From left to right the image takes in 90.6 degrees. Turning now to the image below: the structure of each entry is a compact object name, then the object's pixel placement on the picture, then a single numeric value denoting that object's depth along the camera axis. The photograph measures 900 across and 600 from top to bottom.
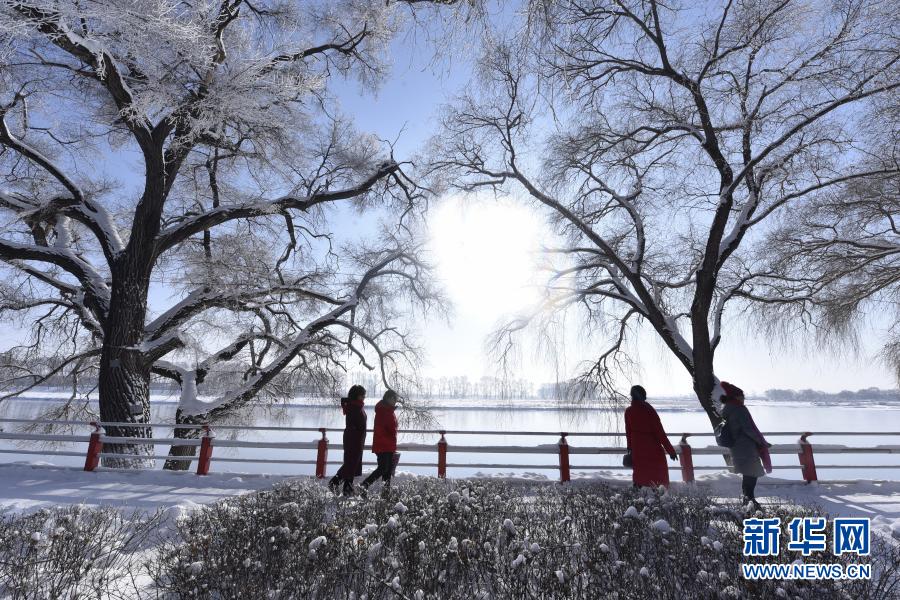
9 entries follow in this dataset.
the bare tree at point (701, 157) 9.48
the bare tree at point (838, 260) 11.04
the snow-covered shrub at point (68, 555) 3.13
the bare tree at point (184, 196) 7.78
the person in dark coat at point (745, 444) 6.05
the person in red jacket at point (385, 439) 6.98
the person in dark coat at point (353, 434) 6.90
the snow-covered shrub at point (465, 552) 3.18
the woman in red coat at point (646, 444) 6.61
